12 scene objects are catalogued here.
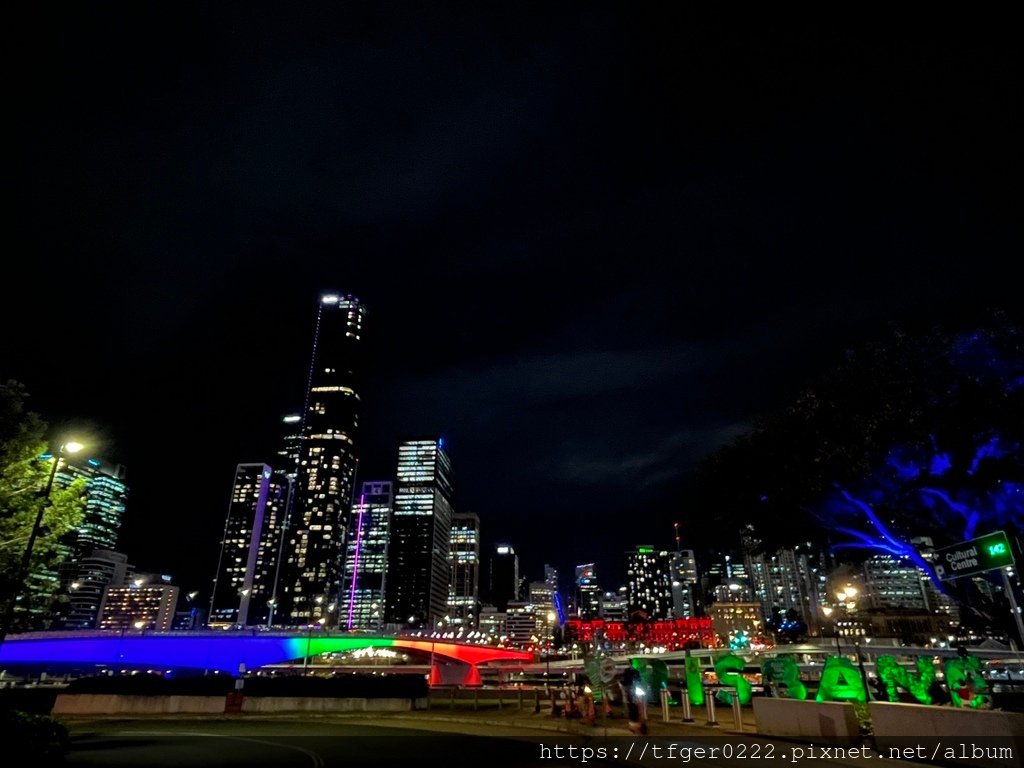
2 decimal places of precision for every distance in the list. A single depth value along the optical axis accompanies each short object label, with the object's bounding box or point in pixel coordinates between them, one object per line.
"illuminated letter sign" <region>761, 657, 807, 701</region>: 18.94
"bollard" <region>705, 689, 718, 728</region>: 17.79
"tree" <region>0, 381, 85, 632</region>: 19.06
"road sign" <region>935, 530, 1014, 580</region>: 12.01
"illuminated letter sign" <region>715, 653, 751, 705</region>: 22.77
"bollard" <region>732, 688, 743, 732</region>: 16.91
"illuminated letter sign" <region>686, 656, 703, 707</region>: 22.06
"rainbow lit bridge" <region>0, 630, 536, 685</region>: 66.62
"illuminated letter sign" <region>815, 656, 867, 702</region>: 17.19
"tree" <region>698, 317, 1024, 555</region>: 22.50
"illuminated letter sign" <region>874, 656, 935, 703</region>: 18.11
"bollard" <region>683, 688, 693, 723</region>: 19.49
